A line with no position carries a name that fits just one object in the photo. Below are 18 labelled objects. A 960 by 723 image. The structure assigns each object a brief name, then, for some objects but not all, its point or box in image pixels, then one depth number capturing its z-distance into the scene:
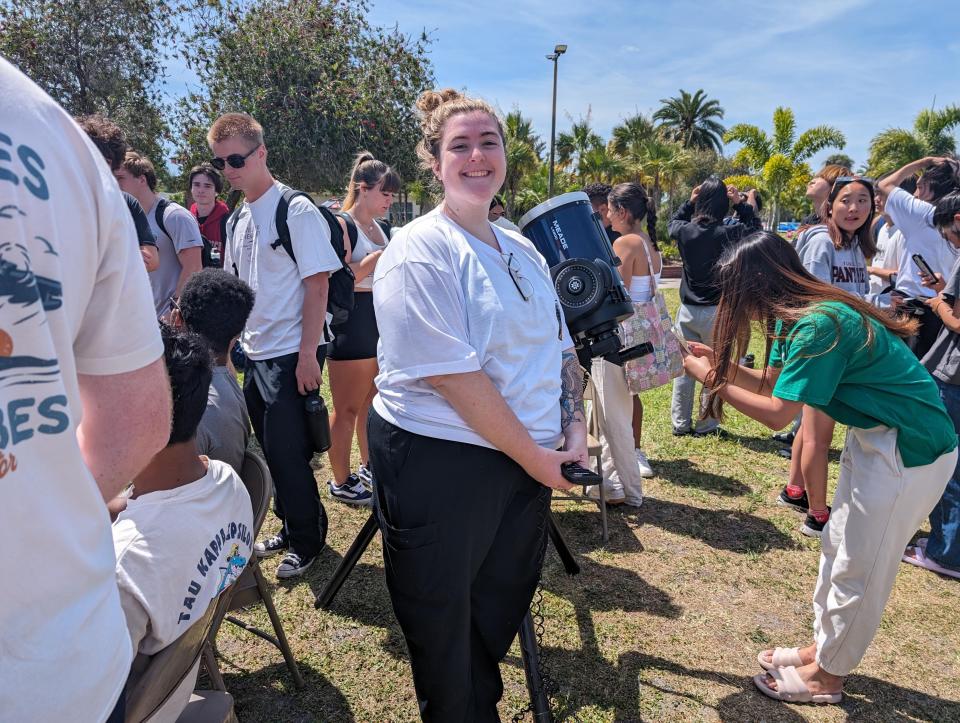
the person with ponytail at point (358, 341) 3.81
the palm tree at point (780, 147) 22.48
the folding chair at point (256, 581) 2.11
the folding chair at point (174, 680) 1.40
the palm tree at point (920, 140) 25.92
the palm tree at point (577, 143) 33.09
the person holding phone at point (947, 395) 3.22
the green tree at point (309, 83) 13.77
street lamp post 20.41
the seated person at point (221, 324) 2.49
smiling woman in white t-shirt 1.63
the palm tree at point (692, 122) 43.50
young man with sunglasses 2.88
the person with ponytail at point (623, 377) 3.91
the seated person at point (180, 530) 1.48
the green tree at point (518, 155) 30.41
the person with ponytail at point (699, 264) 5.04
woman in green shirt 2.06
